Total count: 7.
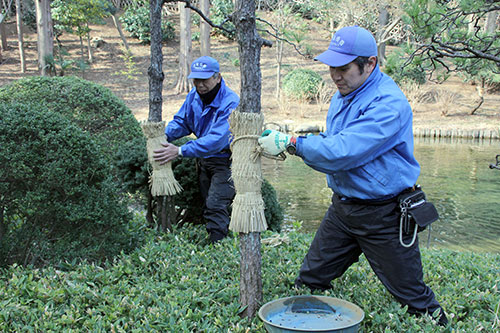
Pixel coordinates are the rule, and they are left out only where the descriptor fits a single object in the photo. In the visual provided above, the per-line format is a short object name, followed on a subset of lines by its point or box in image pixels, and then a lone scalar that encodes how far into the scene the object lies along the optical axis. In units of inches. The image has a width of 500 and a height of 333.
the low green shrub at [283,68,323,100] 796.0
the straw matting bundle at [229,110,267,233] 107.9
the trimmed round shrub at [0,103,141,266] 136.4
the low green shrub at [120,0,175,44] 1077.1
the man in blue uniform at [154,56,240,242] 172.4
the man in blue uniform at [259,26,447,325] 103.1
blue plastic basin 101.7
